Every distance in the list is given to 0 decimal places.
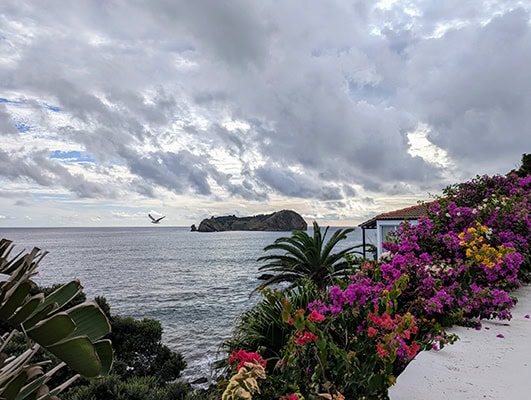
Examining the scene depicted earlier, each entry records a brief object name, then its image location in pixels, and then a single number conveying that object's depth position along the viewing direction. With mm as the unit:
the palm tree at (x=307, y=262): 10211
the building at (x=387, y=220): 17703
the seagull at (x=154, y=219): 21292
